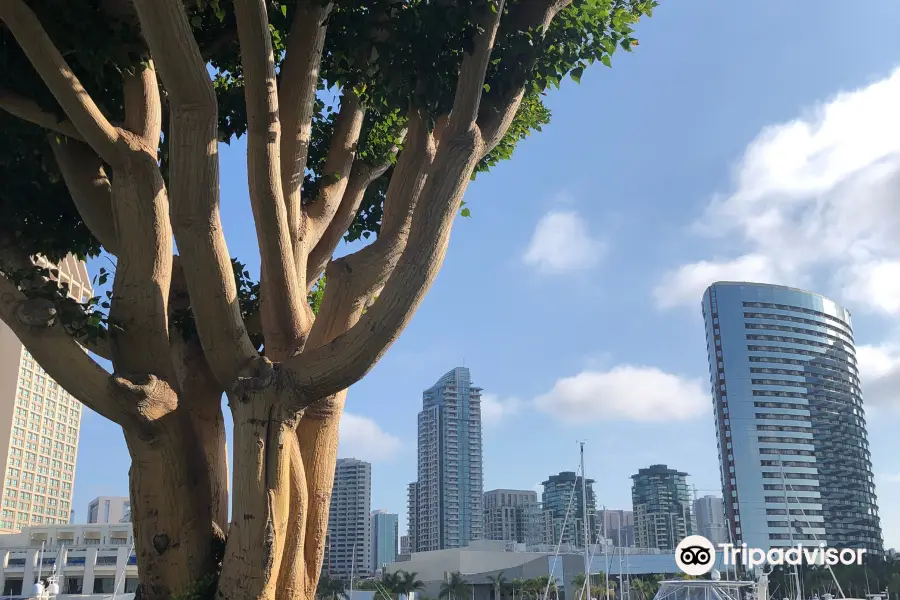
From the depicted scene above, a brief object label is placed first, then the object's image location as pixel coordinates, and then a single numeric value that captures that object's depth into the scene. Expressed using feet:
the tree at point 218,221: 19.45
